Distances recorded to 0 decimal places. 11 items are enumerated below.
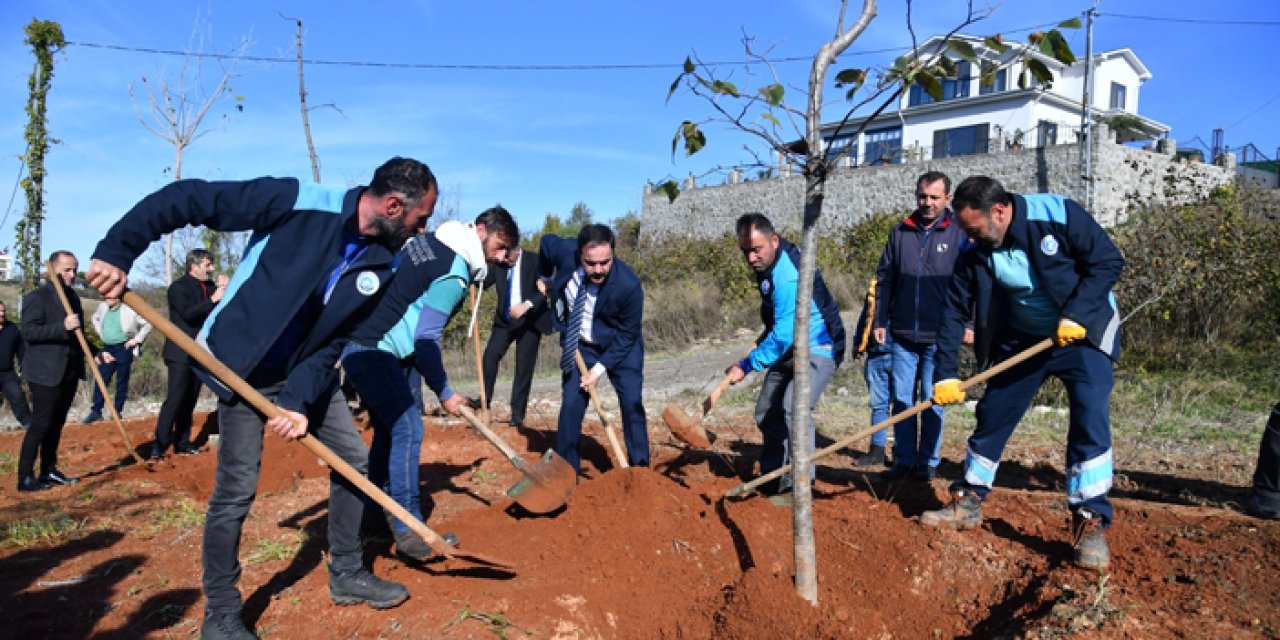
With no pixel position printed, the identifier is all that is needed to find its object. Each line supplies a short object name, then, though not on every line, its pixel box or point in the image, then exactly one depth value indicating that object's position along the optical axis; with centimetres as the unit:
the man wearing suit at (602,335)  499
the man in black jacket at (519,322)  687
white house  2786
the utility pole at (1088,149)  1856
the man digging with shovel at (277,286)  297
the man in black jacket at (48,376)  563
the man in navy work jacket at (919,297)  531
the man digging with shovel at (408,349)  396
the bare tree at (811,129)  266
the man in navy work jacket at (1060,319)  374
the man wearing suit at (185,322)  634
